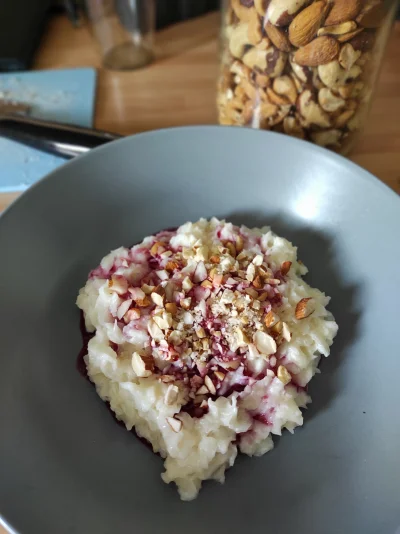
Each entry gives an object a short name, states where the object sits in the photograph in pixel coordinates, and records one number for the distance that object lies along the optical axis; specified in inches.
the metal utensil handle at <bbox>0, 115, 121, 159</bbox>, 9.7
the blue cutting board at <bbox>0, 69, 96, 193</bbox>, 10.6
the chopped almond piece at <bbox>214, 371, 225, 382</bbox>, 6.8
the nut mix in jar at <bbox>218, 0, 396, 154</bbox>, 8.1
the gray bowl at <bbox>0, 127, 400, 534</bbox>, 6.1
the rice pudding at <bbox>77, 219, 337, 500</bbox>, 6.6
